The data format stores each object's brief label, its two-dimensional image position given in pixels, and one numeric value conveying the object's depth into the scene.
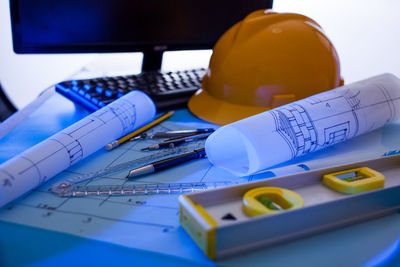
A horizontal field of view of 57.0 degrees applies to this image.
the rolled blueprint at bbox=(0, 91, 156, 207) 0.39
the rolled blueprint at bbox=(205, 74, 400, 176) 0.46
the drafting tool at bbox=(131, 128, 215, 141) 0.59
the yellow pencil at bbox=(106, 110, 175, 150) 0.54
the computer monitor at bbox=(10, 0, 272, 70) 0.66
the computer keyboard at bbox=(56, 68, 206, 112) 0.65
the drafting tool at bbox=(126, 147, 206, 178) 0.46
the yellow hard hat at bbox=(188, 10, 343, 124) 0.62
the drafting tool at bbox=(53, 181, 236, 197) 0.42
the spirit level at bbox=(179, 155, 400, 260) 0.31
